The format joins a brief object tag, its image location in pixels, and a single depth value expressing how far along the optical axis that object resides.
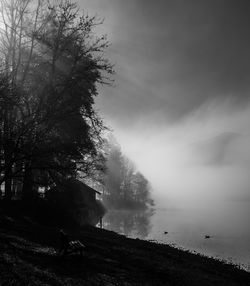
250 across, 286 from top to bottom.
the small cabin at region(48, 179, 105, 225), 39.72
